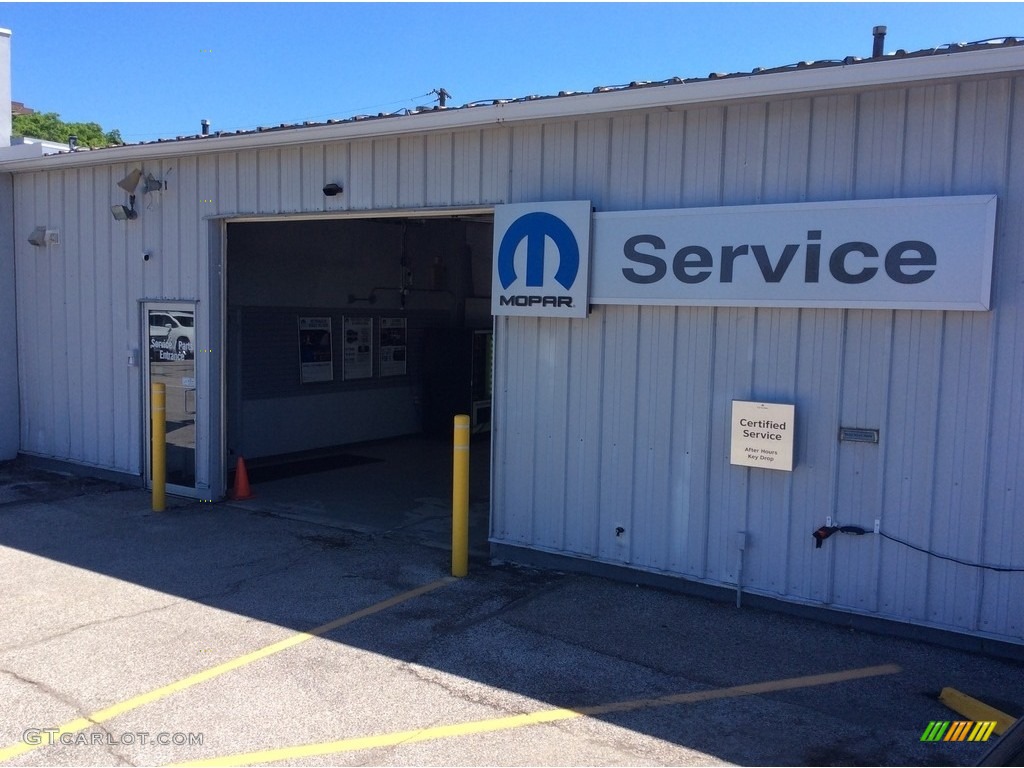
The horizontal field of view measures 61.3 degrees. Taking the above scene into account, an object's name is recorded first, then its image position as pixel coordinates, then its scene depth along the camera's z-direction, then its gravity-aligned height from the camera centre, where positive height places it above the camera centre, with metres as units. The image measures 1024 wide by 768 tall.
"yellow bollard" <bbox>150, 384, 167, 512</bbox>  9.17 -1.45
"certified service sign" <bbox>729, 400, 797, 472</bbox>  6.14 -0.76
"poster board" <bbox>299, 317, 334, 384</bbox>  12.96 -0.47
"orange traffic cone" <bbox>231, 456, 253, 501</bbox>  10.00 -1.93
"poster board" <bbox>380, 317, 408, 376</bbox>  14.55 -0.42
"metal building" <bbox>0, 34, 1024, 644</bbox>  5.57 +0.00
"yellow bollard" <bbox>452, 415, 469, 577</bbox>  7.04 -1.39
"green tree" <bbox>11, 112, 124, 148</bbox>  43.06 +9.92
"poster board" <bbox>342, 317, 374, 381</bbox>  13.82 -0.46
